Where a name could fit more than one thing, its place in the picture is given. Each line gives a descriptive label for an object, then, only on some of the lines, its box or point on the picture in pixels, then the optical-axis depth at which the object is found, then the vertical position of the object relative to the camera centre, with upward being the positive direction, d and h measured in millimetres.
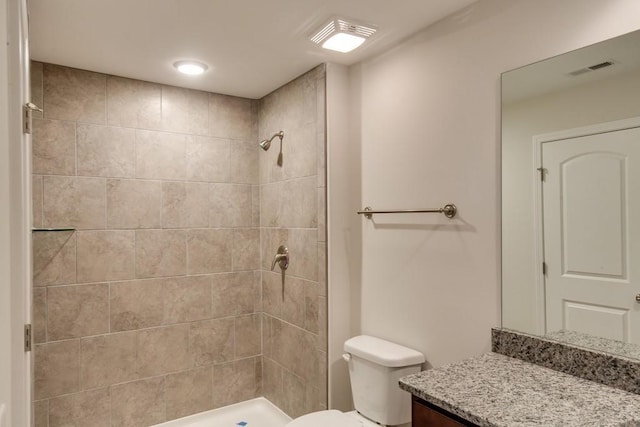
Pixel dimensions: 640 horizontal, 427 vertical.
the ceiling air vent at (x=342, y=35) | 1962 +882
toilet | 1957 -828
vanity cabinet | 1282 -634
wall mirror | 1338 +63
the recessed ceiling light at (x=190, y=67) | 2426 +880
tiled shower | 2455 -199
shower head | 2879 +527
